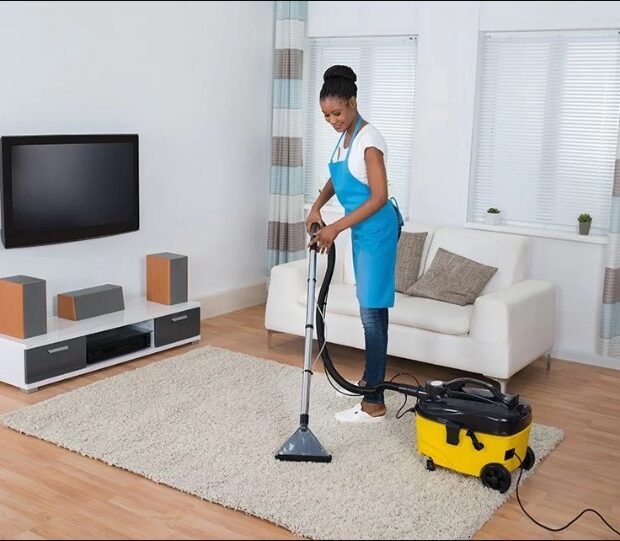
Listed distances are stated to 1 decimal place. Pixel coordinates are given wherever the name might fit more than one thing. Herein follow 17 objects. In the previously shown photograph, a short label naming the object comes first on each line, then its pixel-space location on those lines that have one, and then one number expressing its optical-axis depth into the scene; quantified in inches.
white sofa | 164.1
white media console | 160.1
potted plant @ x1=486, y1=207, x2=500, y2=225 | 205.0
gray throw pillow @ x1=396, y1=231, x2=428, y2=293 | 188.1
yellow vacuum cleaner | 120.1
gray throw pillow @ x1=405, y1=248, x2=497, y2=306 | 179.8
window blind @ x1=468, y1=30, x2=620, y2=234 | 191.8
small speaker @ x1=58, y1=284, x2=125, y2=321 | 175.9
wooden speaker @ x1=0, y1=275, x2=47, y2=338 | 160.1
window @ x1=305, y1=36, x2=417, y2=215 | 221.9
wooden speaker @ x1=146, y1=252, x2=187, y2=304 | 193.3
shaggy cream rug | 114.5
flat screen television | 166.1
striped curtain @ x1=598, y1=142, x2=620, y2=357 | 185.6
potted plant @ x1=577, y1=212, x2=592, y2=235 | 192.7
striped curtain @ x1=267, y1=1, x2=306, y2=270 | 229.5
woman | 133.1
